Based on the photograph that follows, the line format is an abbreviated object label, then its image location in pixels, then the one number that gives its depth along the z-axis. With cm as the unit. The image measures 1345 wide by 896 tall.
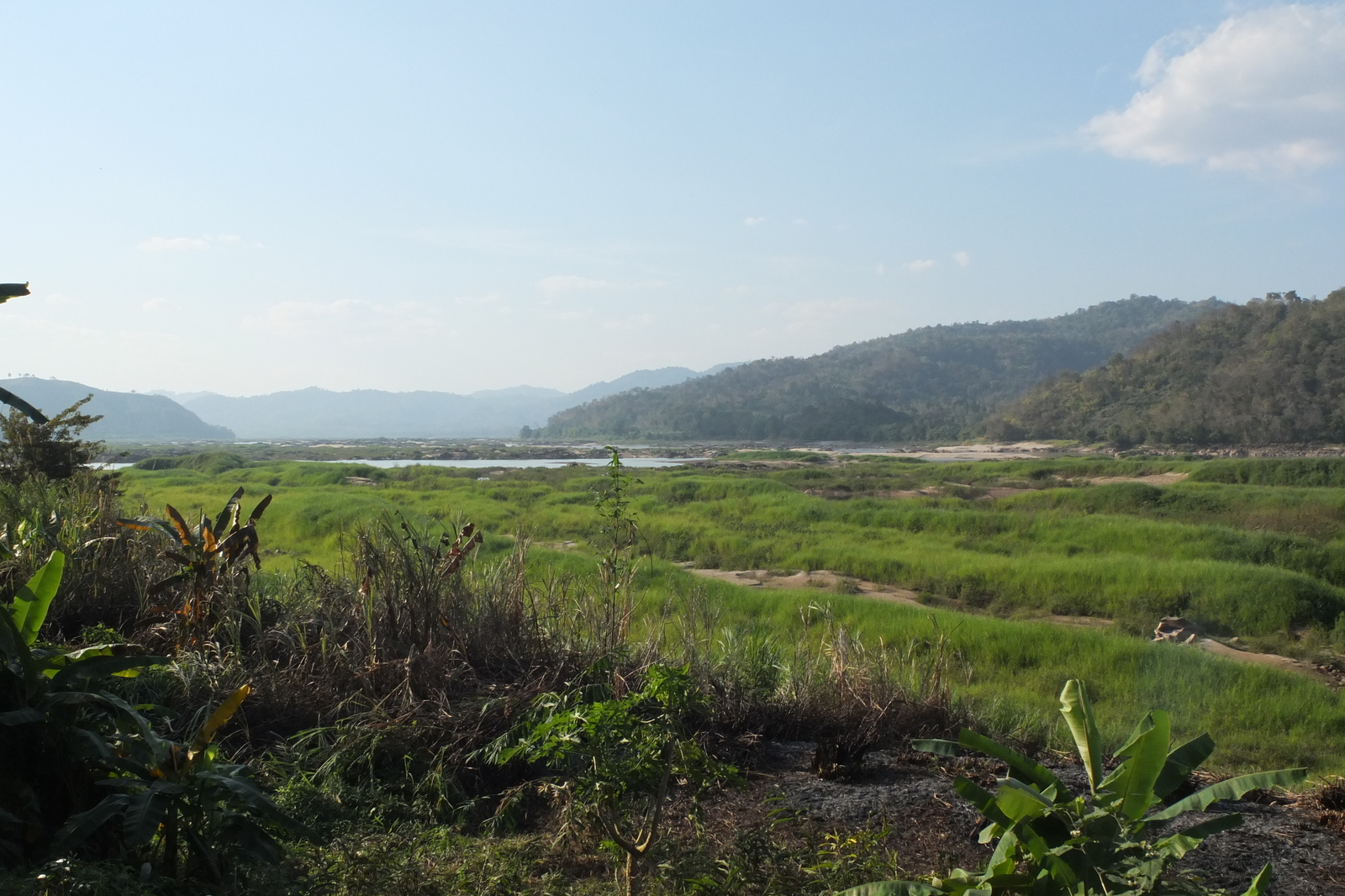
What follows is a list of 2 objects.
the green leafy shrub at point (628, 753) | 272
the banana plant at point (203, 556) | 487
